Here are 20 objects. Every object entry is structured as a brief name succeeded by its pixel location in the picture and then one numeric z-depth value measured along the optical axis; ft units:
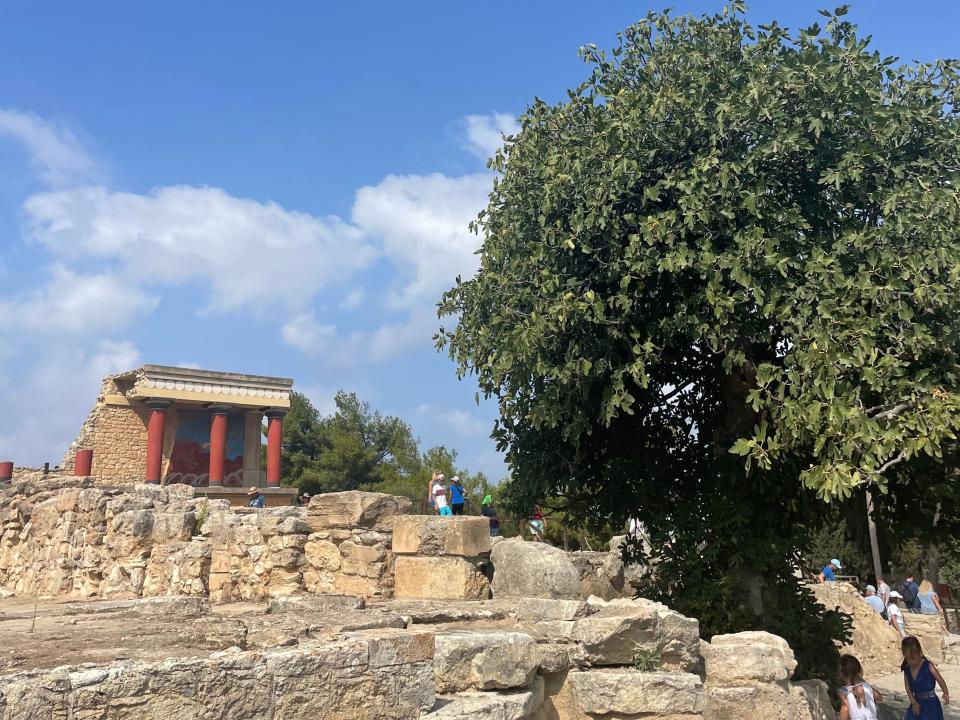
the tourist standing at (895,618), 47.46
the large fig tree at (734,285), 22.57
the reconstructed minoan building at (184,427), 89.45
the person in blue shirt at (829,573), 58.35
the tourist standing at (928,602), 54.95
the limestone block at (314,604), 18.90
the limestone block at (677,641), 17.29
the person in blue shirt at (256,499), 45.92
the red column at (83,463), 77.10
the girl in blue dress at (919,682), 22.20
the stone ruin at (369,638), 10.89
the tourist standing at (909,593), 61.05
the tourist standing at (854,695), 20.22
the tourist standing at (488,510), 41.67
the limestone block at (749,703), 17.56
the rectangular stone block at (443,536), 23.86
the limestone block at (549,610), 18.49
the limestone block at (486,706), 12.89
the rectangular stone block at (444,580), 23.59
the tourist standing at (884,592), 52.90
